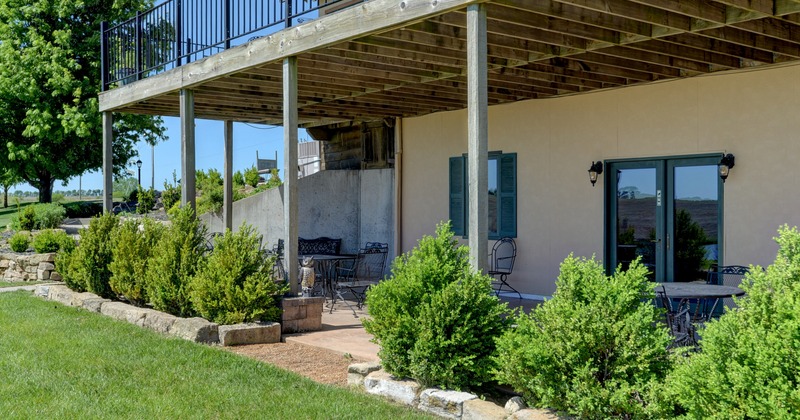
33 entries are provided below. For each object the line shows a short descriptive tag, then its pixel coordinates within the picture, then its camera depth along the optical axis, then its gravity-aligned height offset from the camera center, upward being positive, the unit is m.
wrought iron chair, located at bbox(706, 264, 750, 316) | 7.43 -0.84
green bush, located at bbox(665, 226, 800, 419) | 3.15 -0.70
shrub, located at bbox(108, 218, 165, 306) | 8.66 -0.72
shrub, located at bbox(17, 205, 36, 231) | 17.52 -0.53
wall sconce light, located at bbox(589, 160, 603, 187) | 9.28 +0.32
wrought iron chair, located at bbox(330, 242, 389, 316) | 11.85 -1.16
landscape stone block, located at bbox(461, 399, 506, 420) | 4.32 -1.24
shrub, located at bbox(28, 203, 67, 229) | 17.64 -0.46
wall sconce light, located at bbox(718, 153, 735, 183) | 8.00 +0.33
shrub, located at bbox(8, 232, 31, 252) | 13.32 -0.82
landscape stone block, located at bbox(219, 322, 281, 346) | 6.81 -1.25
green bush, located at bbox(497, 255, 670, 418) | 3.94 -0.82
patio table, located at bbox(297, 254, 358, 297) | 9.82 -0.94
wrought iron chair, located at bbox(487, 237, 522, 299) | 10.31 -0.88
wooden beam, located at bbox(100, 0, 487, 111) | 5.84 +1.44
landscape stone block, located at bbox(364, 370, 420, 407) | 4.96 -1.28
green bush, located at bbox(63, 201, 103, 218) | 23.42 -0.39
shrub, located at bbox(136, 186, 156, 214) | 24.06 -0.13
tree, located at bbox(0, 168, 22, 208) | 23.27 +0.59
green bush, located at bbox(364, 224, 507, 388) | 4.89 -0.82
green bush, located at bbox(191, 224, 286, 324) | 7.13 -0.84
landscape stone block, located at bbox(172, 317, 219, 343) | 6.89 -1.23
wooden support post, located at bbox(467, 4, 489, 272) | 5.26 +0.40
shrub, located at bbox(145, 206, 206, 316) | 7.84 -0.71
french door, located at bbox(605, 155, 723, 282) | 8.31 -0.22
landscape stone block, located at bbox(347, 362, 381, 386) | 5.39 -1.25
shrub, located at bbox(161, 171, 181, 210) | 21.66 +0.03
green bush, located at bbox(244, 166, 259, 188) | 21.44 +0.54
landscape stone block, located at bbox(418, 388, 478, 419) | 4.60 -1.27
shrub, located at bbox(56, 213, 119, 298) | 9.44 -0.81
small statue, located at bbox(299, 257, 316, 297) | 8.20 -0.89
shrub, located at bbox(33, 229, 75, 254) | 12.48 -0.75
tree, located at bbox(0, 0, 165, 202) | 21.97 +3.25
